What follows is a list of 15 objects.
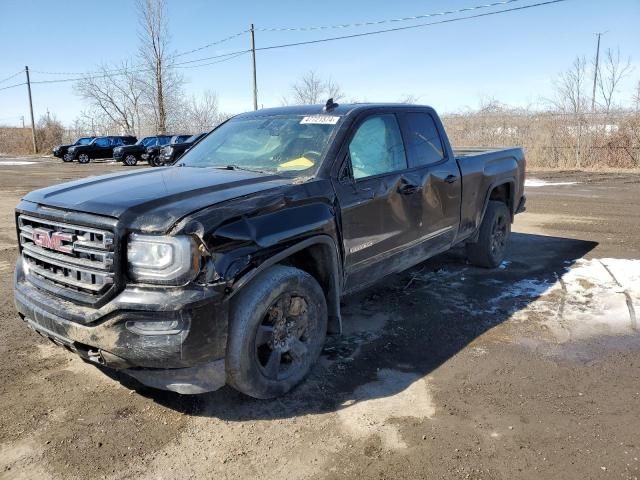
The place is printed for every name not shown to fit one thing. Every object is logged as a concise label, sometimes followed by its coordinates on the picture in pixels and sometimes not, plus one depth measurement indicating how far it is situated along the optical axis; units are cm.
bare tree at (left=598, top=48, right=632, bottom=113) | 2448
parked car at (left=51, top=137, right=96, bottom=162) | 3597
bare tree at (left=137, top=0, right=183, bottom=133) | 4334
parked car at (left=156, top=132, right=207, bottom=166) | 2234
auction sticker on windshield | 396
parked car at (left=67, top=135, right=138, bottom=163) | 3419
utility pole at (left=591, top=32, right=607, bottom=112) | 2242
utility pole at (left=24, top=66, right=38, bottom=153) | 4969
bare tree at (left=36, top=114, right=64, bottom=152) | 5188
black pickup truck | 271
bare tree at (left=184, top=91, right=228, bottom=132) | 4865
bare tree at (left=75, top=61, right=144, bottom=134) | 5112
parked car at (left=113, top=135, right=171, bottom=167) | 3059
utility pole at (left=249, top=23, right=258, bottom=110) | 3156
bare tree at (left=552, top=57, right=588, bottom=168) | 2073
